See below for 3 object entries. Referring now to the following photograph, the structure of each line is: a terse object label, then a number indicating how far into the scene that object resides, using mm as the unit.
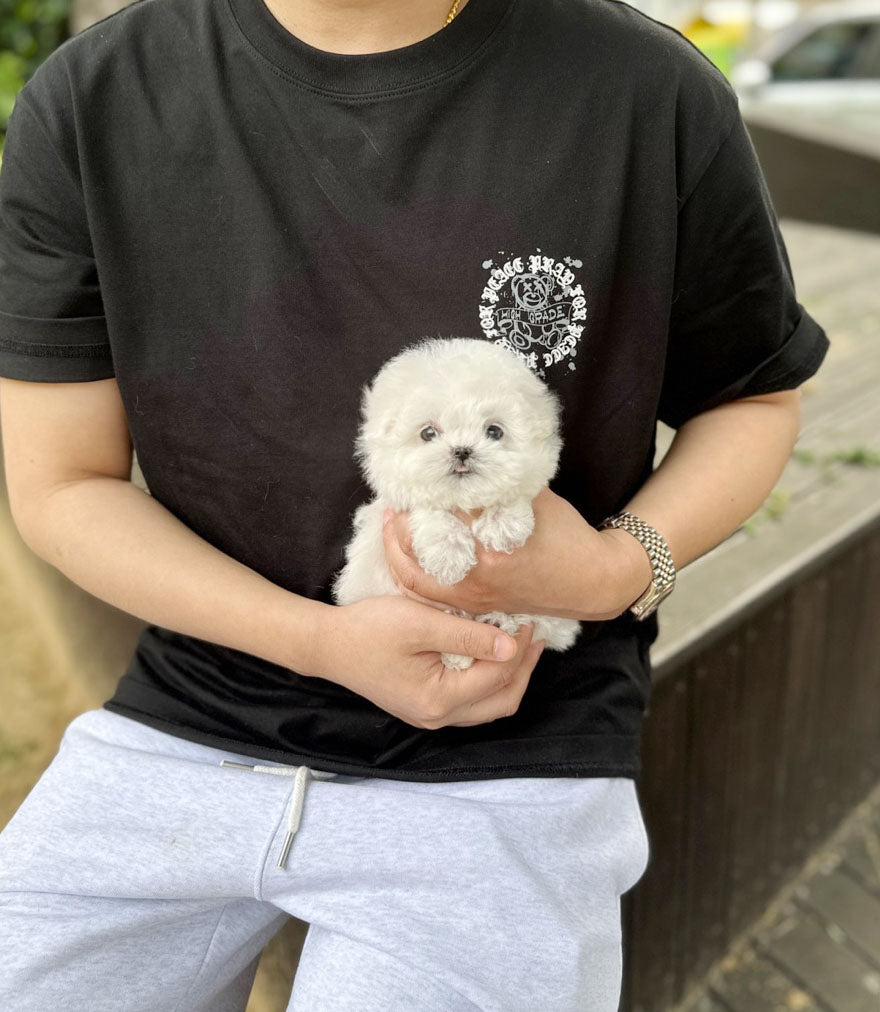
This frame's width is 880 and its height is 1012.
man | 1007
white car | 5609
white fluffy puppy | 895
